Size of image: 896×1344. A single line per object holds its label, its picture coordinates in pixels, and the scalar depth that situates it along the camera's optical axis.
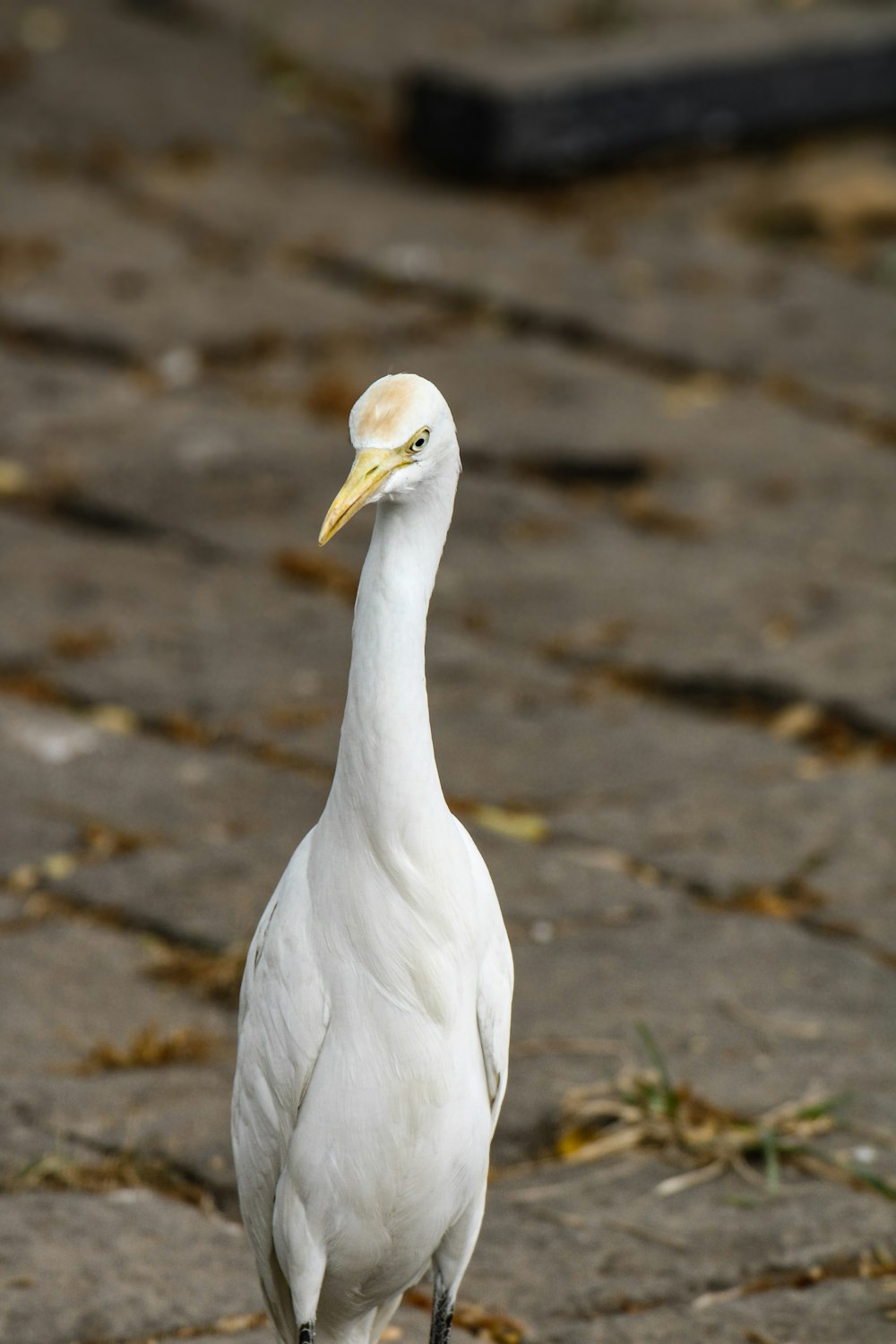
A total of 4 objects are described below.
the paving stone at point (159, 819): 8.14
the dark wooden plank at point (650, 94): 16.69
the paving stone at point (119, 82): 17.34
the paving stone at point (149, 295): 14.05
